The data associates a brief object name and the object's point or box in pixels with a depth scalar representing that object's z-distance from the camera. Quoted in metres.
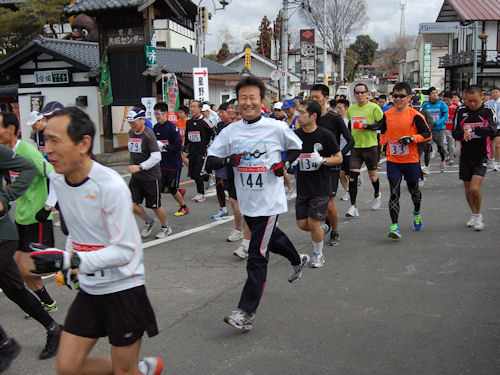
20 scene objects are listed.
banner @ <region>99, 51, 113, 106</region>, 18.58
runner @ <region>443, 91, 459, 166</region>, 14.27
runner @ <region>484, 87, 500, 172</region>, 12.31
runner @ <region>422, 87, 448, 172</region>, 13.20
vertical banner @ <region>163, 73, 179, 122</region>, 19.56
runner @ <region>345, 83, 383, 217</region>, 8.70
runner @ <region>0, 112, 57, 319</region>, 4.16
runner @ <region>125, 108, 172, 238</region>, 7.25
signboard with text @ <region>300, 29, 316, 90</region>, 28.22
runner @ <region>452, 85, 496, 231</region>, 7.21
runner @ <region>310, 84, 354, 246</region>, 6.61
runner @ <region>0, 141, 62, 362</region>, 3.68
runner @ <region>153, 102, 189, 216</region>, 8.62
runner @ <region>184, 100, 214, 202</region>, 10.09
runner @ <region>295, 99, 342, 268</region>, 5.74
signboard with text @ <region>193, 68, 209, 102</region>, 18.64
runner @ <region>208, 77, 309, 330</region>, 4.30
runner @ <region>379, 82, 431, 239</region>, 6.90
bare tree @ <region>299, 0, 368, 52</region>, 45.81
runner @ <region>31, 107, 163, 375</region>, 2.61
